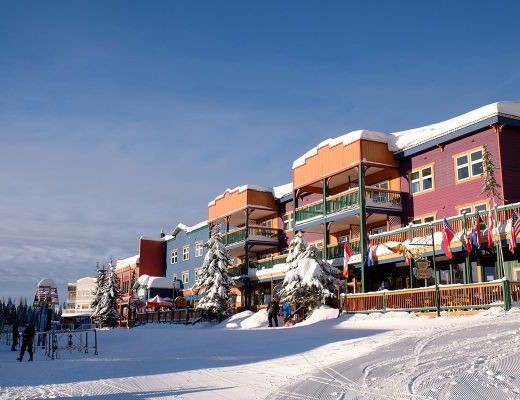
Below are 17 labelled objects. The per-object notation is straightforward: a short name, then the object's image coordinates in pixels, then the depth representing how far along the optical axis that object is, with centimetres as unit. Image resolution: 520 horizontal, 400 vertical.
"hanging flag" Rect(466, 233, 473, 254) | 2403
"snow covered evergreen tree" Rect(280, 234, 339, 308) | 2817
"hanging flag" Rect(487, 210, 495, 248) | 2294
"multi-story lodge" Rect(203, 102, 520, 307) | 2619
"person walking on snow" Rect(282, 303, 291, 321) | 3072
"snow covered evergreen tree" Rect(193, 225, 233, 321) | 3706
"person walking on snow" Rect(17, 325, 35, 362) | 2164
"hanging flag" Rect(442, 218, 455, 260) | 2480
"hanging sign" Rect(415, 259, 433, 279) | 2412
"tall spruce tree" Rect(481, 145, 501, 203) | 2364
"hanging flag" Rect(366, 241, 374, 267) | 2920
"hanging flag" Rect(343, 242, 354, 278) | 3021
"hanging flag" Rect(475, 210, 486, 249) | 2384
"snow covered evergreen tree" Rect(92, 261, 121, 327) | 5544
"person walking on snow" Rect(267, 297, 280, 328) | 2863
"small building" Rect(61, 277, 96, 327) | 9644
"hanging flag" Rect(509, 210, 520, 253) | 2219
